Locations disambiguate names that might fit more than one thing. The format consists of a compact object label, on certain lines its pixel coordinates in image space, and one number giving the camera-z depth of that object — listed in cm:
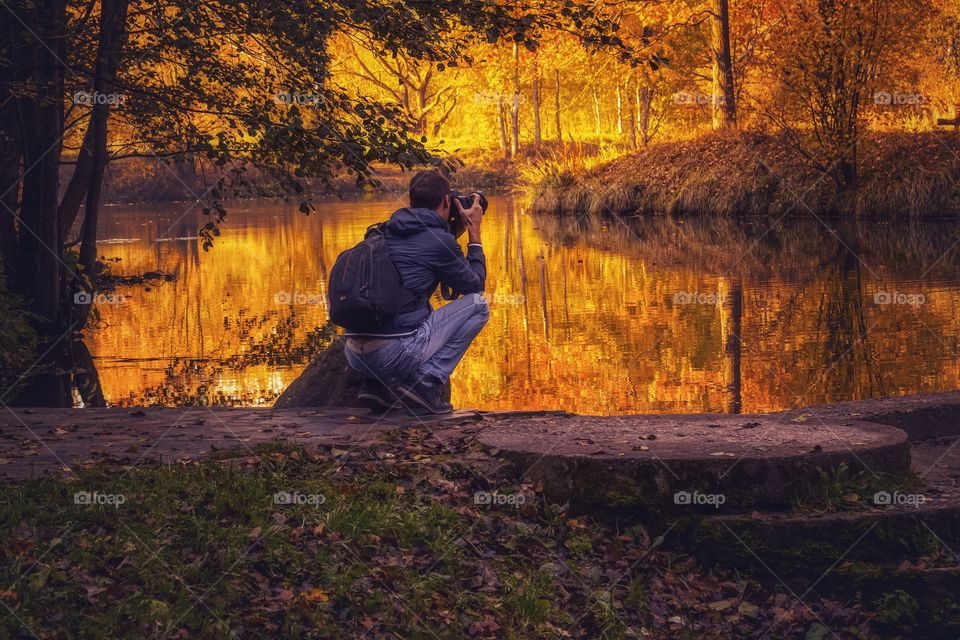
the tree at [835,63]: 2530
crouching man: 782
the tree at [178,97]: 1008
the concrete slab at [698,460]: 613
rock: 923
